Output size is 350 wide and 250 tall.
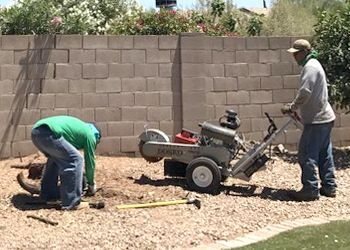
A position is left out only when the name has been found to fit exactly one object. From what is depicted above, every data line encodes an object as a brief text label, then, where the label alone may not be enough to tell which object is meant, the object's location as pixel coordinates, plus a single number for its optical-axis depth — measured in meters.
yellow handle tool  7.95
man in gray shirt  8.52
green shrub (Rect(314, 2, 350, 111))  10.70
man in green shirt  7.72
